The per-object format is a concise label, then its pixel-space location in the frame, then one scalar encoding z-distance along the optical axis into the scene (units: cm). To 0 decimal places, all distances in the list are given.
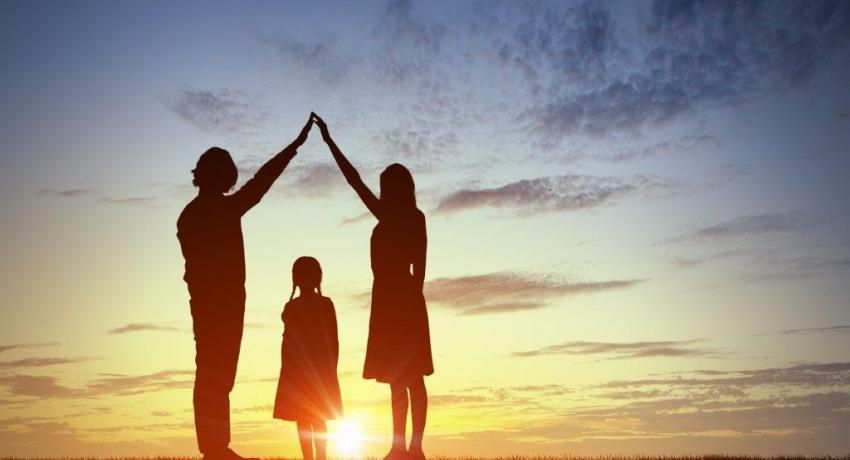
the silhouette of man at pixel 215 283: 1214
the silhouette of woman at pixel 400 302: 1262
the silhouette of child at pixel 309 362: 1357
